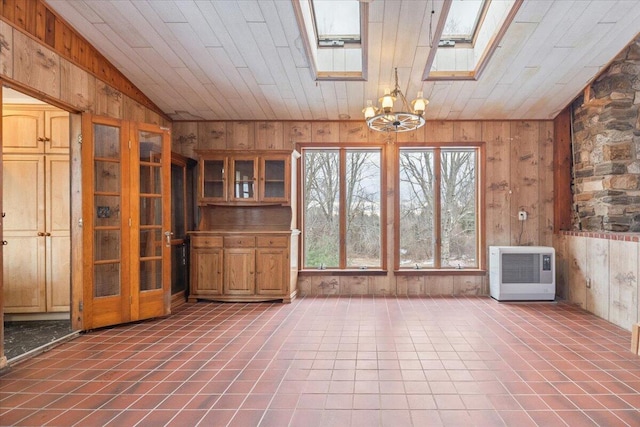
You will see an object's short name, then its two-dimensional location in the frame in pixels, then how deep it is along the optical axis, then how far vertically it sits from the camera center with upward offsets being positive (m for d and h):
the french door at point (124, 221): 3.43 -0.03
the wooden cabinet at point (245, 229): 4.55 -0.17
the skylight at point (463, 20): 3.50 +2.13
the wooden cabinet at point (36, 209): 3.76 +0.11
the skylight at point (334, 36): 3.30 +1.95
